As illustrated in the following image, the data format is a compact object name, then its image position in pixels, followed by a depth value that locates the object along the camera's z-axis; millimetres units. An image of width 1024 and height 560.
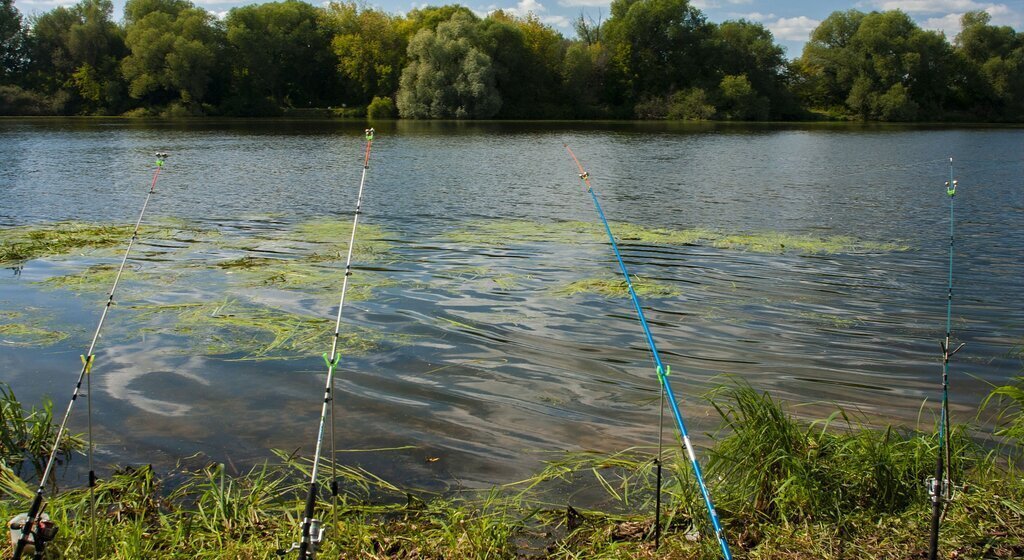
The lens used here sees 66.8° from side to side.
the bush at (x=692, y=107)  79831
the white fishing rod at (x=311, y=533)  2904
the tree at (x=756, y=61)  86169
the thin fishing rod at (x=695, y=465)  2801
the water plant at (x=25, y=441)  5160
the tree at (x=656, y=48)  90875
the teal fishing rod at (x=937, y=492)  3176
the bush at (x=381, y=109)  78688
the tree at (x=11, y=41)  81938
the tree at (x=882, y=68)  82750
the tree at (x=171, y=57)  77062
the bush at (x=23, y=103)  73062
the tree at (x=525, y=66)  80438
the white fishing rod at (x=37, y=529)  2994
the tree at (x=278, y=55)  84312
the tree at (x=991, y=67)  81688
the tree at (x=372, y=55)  85812
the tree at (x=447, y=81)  71875
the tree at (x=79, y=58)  79188
